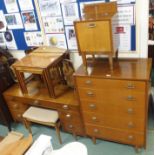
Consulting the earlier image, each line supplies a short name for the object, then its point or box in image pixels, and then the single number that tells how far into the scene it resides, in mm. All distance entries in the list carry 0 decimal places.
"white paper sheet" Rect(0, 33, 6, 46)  2555
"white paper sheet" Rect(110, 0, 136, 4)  1738
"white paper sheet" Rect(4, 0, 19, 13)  2221
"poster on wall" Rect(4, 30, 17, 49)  2490
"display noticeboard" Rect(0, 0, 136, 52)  1871
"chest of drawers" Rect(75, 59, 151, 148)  1685
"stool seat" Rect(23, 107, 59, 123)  2188
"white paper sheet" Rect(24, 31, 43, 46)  2321
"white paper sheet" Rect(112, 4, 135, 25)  1773
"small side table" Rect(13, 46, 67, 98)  2021
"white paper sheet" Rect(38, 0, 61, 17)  2043
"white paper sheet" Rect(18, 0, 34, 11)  2145
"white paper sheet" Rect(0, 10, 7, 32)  2387
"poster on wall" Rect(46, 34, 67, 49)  2219
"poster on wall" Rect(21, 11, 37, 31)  2218
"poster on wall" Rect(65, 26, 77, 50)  2125
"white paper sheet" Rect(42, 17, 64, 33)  2123
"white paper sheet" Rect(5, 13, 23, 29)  2305
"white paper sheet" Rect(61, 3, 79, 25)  1971
